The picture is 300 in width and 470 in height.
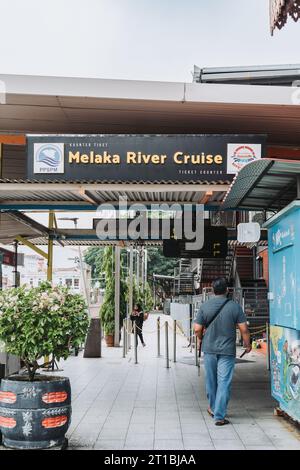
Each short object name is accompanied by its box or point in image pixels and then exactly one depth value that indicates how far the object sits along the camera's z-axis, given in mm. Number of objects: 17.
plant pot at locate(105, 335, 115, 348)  19906
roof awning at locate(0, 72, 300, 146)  8609
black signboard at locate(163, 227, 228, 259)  12594
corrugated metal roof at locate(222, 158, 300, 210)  6922
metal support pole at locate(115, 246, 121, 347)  19906
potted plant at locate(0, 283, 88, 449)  6059
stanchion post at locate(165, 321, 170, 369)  13928
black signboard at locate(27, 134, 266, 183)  8836
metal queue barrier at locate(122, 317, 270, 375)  13930
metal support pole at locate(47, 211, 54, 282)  14305
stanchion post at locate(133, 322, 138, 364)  15003
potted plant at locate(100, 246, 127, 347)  20047
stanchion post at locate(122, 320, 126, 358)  16338
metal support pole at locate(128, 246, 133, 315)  19578
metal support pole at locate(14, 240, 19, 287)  16500
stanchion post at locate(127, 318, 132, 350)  18942
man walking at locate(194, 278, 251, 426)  7910
